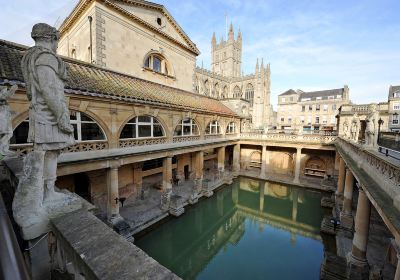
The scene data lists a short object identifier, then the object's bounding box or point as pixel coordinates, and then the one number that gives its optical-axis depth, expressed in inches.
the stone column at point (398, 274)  182.4
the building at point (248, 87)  1987.0
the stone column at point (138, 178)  605.6
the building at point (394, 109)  1277.1
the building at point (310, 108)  1713.8
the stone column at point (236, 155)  967.6
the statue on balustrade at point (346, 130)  603.1
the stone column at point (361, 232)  301.9
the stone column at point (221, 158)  852.0
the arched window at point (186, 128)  616.1
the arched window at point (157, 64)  717.3
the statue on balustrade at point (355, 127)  447.8
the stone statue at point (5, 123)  169.6
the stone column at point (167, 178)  555.2
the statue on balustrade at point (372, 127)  295.4
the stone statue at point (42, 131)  96.0
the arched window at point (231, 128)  906.5
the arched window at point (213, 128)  767.7
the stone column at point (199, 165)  691.4
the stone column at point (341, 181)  580.8
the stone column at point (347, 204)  460.8
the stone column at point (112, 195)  422.6
